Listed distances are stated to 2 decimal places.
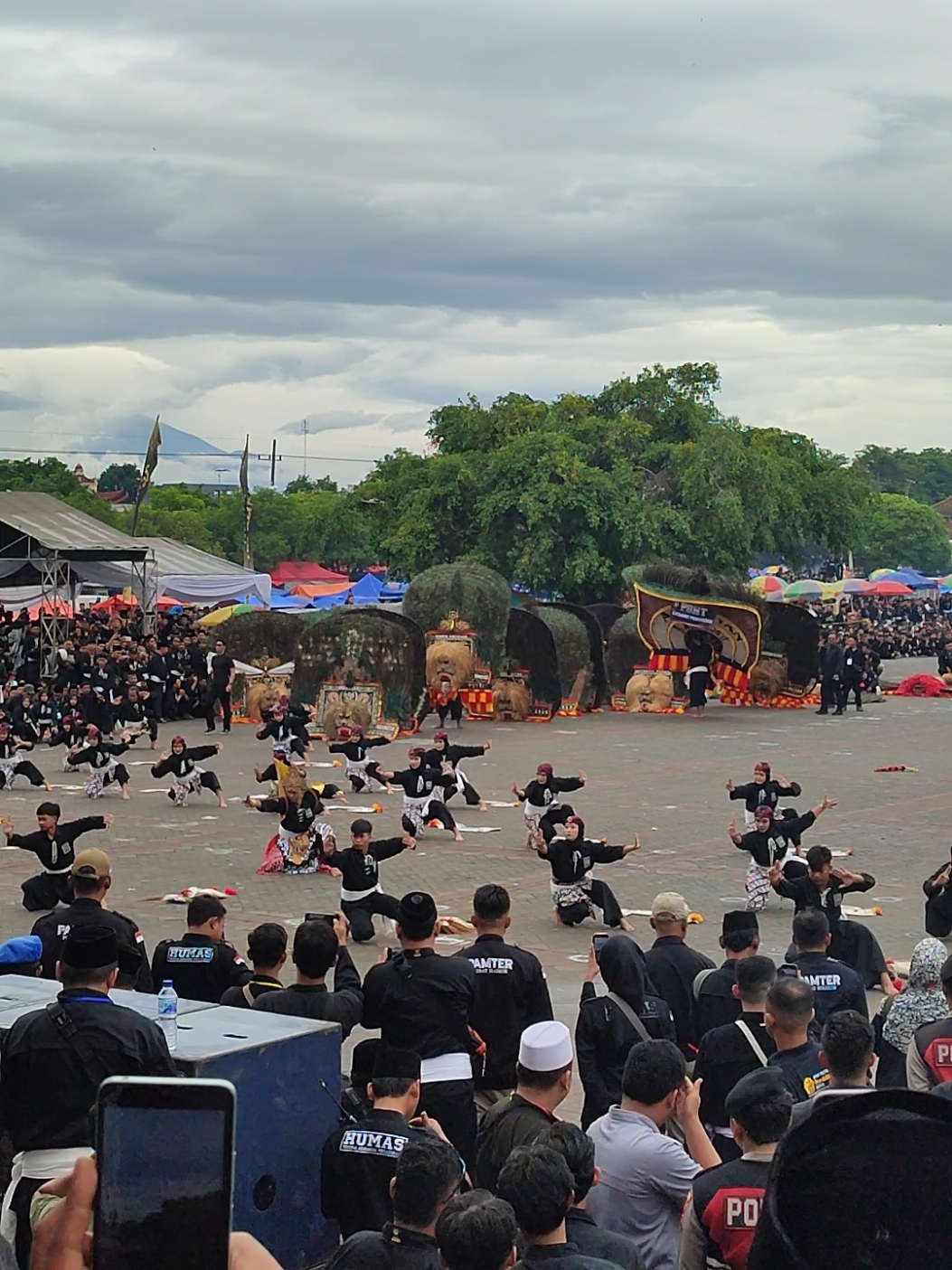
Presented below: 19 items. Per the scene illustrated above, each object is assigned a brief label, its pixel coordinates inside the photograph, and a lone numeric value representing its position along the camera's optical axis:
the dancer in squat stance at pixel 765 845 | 15.48
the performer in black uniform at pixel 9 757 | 24.25
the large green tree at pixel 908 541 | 105.48
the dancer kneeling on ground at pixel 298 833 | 17.53
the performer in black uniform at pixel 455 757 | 20.64
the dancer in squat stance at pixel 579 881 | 14.84
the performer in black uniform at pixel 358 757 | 22.52
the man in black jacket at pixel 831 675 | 35.34
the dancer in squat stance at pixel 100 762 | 23.02
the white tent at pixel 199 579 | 42.22
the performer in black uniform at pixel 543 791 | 18.36
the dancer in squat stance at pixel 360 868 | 13.45
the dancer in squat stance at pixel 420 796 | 19.89
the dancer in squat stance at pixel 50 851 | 14.78
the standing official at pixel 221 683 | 30.80
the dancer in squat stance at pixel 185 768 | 21.94
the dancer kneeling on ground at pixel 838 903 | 9.70
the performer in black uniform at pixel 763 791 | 17.72
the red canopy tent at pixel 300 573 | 68.81
